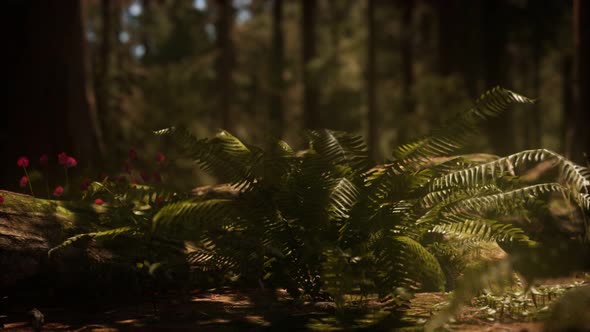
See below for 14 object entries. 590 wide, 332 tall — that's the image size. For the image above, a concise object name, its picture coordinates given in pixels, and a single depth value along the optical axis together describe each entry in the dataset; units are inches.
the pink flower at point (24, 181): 195.1
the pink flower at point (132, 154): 202.1
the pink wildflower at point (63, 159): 193.6
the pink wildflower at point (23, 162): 188.9
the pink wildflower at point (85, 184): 204.2
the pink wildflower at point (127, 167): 212.4
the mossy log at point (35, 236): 163.5
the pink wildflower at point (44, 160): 192.0
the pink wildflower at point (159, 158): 209.3
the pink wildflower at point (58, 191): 192.9
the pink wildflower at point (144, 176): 207.3
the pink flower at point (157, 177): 207.4
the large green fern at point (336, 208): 160.9
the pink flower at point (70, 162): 195.5
